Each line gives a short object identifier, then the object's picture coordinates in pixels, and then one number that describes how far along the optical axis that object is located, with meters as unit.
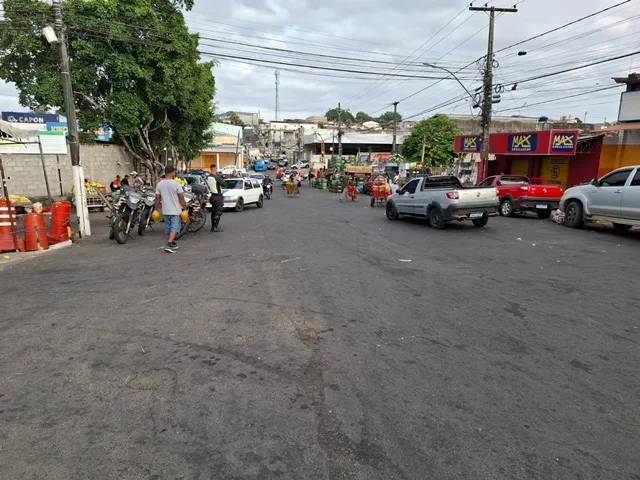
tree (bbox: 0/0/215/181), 16.89
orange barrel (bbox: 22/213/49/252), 9.52
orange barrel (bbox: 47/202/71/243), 10.43
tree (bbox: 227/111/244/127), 98.21
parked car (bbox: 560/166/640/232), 11.35
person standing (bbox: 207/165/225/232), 12.84
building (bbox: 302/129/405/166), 65.19
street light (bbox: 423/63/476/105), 21.72
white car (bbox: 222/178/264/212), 20.14
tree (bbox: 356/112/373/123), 147.62
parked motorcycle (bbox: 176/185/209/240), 11.73
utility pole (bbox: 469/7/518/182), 22.00
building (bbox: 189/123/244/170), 59.00
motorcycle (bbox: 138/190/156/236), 11.50
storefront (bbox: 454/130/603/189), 21.88
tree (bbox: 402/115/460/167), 45.22
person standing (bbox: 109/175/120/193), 19.46
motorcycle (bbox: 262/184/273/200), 30.77
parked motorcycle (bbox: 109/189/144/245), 10.50
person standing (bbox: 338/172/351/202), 27.94
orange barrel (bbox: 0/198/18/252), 9.17
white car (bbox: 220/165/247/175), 44.00
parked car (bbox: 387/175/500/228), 12.93
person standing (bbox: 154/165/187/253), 9.17
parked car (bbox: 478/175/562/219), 16.11
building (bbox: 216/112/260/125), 156.12
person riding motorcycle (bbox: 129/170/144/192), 12.39
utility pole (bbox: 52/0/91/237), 11.93
